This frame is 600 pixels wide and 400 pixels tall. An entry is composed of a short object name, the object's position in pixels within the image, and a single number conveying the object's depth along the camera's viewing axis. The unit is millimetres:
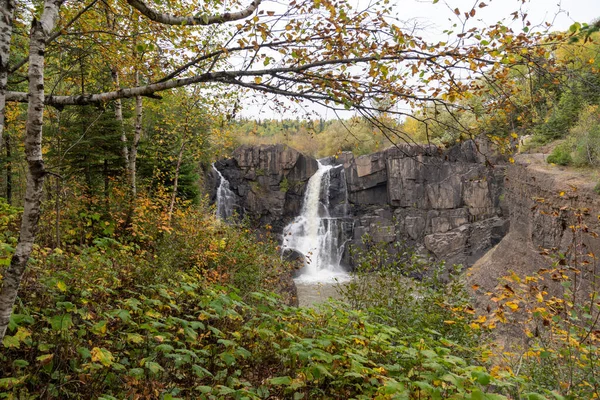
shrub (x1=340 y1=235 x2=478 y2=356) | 5594
